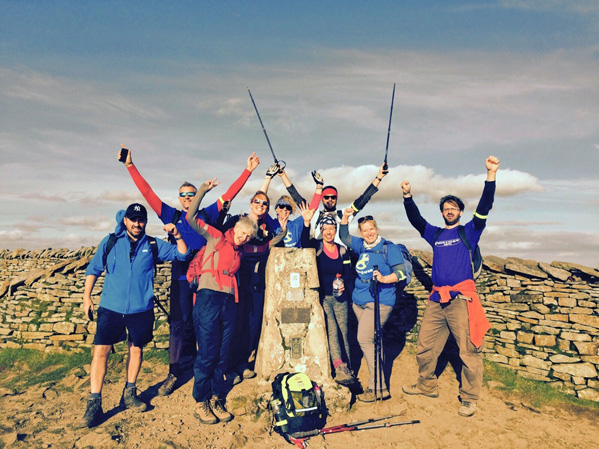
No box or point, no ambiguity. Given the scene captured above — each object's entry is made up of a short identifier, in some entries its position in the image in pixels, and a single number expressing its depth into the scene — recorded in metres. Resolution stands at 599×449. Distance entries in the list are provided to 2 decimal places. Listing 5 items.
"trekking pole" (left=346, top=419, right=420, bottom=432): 5.85
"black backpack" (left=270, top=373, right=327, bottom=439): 5.66
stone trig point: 6.61
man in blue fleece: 5.79
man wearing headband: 7.32
